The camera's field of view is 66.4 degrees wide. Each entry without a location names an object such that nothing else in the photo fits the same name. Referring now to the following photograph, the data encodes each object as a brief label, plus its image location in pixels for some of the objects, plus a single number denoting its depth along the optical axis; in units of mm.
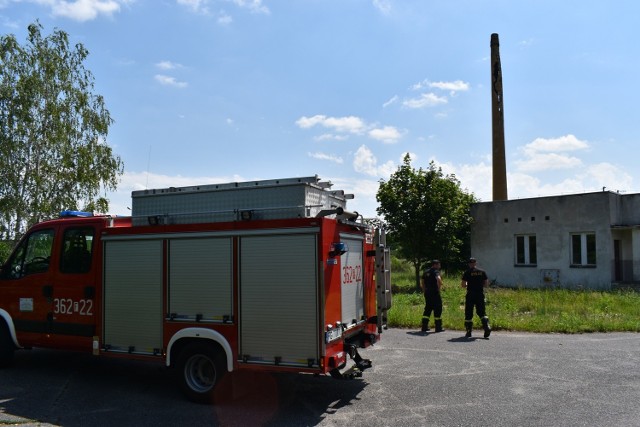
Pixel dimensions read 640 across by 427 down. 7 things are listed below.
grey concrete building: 19422
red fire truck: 5598
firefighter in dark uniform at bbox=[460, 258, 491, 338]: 10703
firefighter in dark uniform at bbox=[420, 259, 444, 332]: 11375
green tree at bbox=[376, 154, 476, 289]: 21297
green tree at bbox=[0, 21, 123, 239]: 20359
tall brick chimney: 32750
